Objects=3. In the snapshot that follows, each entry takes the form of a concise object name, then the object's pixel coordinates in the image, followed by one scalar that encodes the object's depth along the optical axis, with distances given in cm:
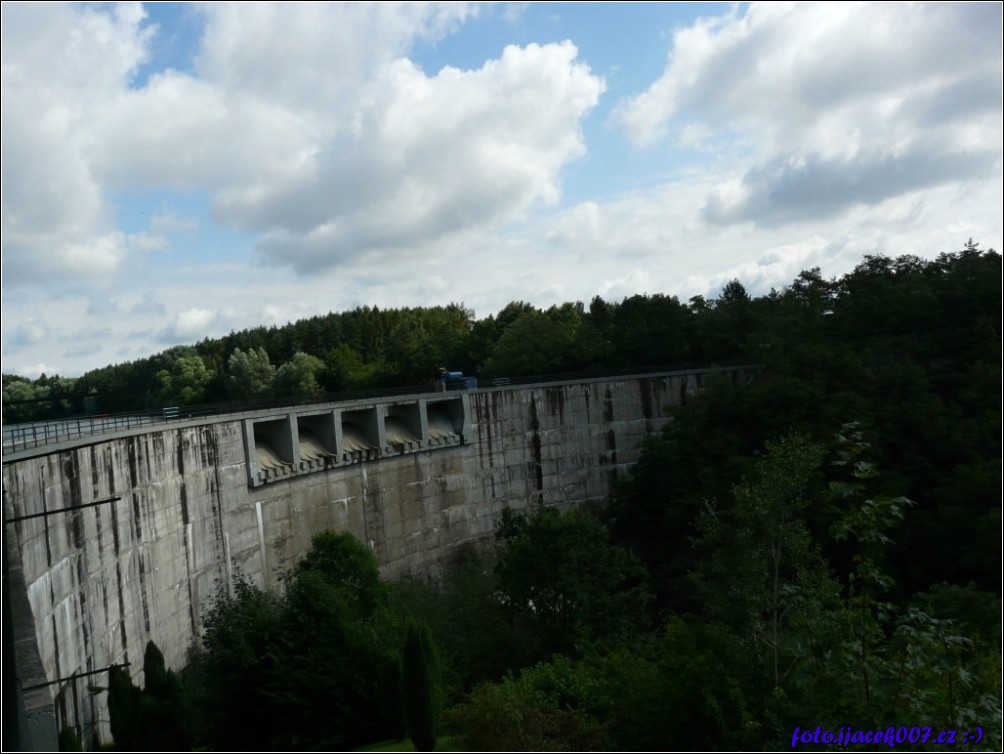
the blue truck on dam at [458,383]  4278
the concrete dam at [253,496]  1598
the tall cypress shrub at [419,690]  1820
